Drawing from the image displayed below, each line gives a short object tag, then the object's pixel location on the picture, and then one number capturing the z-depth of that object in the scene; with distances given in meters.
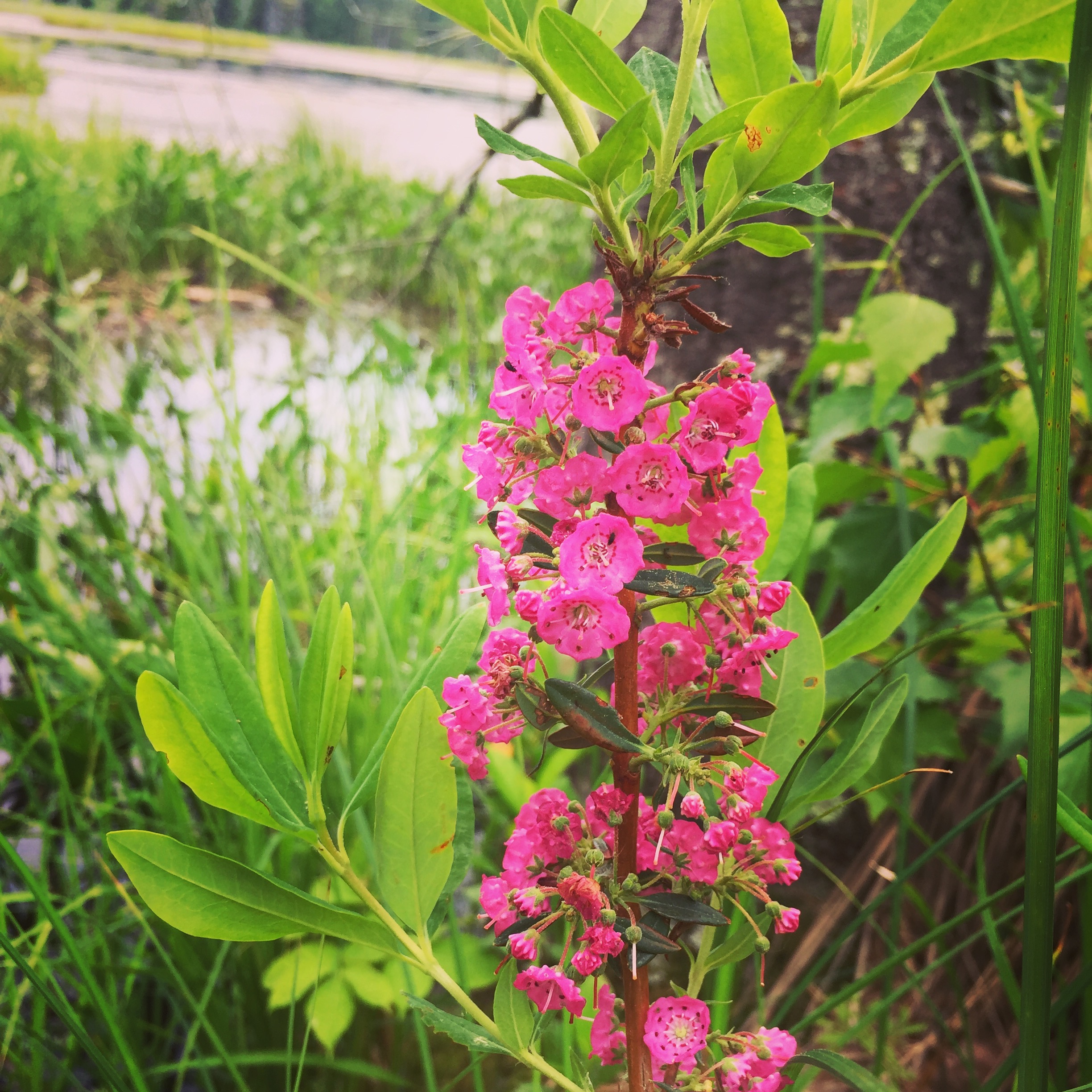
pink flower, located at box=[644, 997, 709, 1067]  0.22
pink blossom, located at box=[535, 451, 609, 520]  0.22
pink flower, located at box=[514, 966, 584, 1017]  0.22
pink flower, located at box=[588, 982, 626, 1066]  0.26
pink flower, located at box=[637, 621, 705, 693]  0.25
